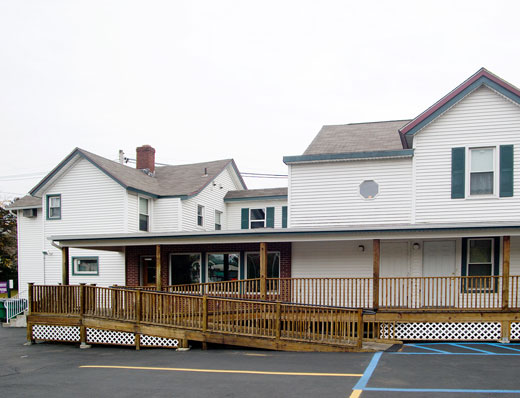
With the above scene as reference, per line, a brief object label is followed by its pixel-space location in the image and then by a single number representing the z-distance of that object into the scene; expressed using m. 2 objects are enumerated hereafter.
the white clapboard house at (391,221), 14.22
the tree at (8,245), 38.16
